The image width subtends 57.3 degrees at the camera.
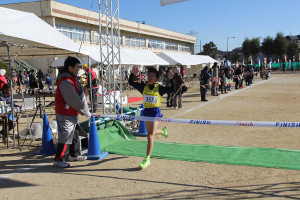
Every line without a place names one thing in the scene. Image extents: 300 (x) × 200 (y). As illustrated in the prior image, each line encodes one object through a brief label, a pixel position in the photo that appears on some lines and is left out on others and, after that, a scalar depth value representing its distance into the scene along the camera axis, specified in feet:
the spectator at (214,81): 57.47
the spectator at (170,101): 43.67
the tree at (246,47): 249.75
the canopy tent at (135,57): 57.12
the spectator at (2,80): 25.91
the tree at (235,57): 278.46
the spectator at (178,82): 39.99
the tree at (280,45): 224.94
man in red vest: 15.75
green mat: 16.61
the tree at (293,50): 226.58
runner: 16.22
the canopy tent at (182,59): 89.30
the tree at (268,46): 231.91
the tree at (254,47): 244.83
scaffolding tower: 25.67
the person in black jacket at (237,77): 71.65
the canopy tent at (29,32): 17.48
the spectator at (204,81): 48.32
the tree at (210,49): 296.30
